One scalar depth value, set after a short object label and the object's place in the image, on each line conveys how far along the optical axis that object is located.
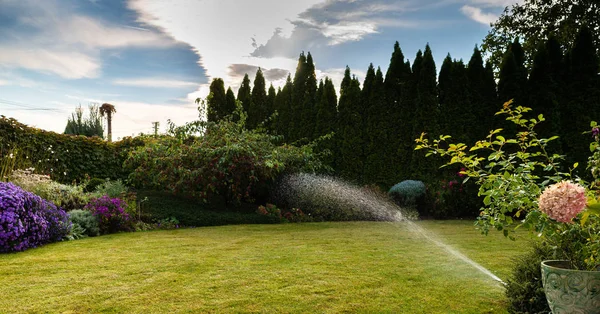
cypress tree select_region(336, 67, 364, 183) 12.82
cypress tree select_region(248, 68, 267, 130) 15.59
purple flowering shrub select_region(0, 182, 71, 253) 5.93
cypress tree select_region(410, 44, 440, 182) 11.65
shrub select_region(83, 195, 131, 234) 8.00
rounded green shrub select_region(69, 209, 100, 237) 7.61
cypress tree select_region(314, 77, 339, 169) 13.41
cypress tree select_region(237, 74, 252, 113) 16.06
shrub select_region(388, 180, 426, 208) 10.63
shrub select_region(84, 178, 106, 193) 11.54
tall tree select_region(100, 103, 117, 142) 30.08
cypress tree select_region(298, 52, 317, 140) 13.98
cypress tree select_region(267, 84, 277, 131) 15.39
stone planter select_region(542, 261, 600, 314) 2.64
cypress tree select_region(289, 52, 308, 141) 14.32
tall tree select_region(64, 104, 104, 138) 20.56
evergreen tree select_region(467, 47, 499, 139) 11.23
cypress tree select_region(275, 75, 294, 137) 14.70
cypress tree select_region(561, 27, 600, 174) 10.32
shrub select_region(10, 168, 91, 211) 8.45
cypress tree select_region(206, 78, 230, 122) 16.38
